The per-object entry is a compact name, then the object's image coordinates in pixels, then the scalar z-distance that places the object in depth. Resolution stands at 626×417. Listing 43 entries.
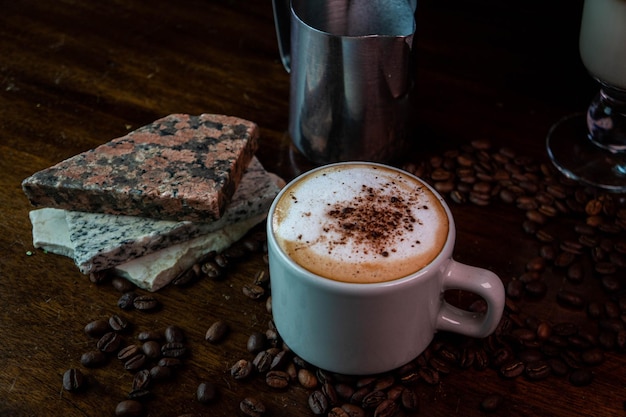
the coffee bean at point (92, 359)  0.41
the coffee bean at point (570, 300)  0.45
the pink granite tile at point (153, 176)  0.46
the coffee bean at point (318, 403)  0.39
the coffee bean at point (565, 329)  0.43
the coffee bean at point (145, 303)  0.44
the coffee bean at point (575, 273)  0.46
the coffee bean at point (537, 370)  0.41
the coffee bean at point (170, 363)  0.41
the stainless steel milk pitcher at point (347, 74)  0.48
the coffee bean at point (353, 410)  0.39
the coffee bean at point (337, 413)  0.39
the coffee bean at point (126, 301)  0.44
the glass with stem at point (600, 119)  0.48
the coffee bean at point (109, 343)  0.41
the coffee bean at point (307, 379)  0.40
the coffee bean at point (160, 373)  0.40
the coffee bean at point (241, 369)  0.41
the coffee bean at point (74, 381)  0.40
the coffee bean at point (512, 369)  0.41
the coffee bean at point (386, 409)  0.39
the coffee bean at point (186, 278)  0.45
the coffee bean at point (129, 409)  0.39
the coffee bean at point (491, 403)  0.39
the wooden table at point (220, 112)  0.40
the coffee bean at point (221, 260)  0.46
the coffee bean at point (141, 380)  0.40
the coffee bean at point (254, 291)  0.45
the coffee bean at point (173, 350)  0.42
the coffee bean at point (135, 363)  0.41
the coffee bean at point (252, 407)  0.39
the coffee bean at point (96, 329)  0.42
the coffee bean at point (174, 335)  0.42
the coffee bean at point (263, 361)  0.41
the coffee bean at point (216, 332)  0.42
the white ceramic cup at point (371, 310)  0.37
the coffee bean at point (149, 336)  0.42
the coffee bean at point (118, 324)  0.43
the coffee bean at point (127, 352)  0.41
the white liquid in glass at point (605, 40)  0.47
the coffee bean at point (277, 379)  0.40
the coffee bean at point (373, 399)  0.39
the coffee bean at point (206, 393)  0.39
